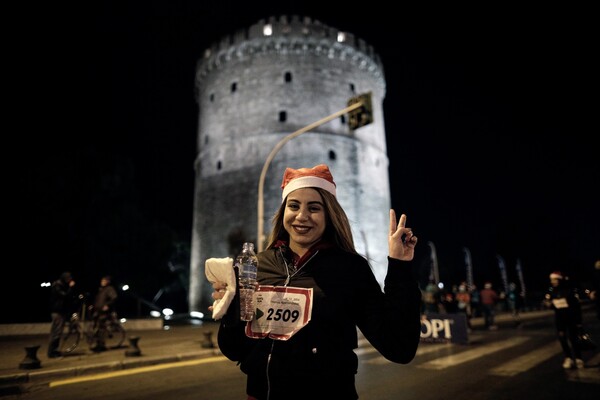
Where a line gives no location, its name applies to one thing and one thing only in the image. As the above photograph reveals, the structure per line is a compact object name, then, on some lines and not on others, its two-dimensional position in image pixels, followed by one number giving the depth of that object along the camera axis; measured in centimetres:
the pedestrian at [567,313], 691
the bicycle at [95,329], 991
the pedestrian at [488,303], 1425
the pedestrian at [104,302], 1038
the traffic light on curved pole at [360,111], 1144
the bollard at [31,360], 708
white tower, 2609
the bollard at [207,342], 989
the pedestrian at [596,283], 918
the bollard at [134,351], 856
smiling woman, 184
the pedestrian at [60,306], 864
